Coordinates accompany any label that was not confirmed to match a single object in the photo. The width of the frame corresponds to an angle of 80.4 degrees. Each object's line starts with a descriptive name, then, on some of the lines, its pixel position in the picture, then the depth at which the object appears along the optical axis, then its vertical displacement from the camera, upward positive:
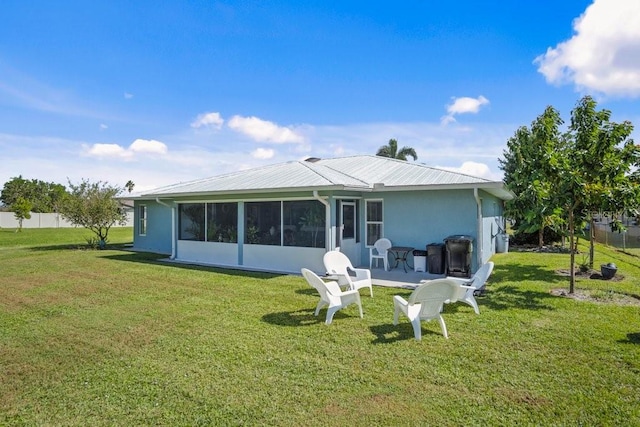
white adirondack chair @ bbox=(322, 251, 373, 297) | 8.21 -1.19
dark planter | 10.15 -1.38
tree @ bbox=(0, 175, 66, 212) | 64.51 +5.49
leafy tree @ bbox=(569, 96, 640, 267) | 7.95 +1.39
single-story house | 10.95 +0.27
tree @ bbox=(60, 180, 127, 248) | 18.91 +0.78
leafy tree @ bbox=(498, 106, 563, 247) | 8.04 +0.93
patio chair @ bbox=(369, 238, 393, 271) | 11.71 -0.95
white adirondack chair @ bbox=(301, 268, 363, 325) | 6.41 -1.33
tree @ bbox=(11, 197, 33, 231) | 37.25 +1.27
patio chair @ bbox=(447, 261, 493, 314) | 6.64 -1.22
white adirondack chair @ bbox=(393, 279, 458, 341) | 5.60 -1.24
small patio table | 11.43 -1.03
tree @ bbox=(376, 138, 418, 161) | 36.59 +6.72
